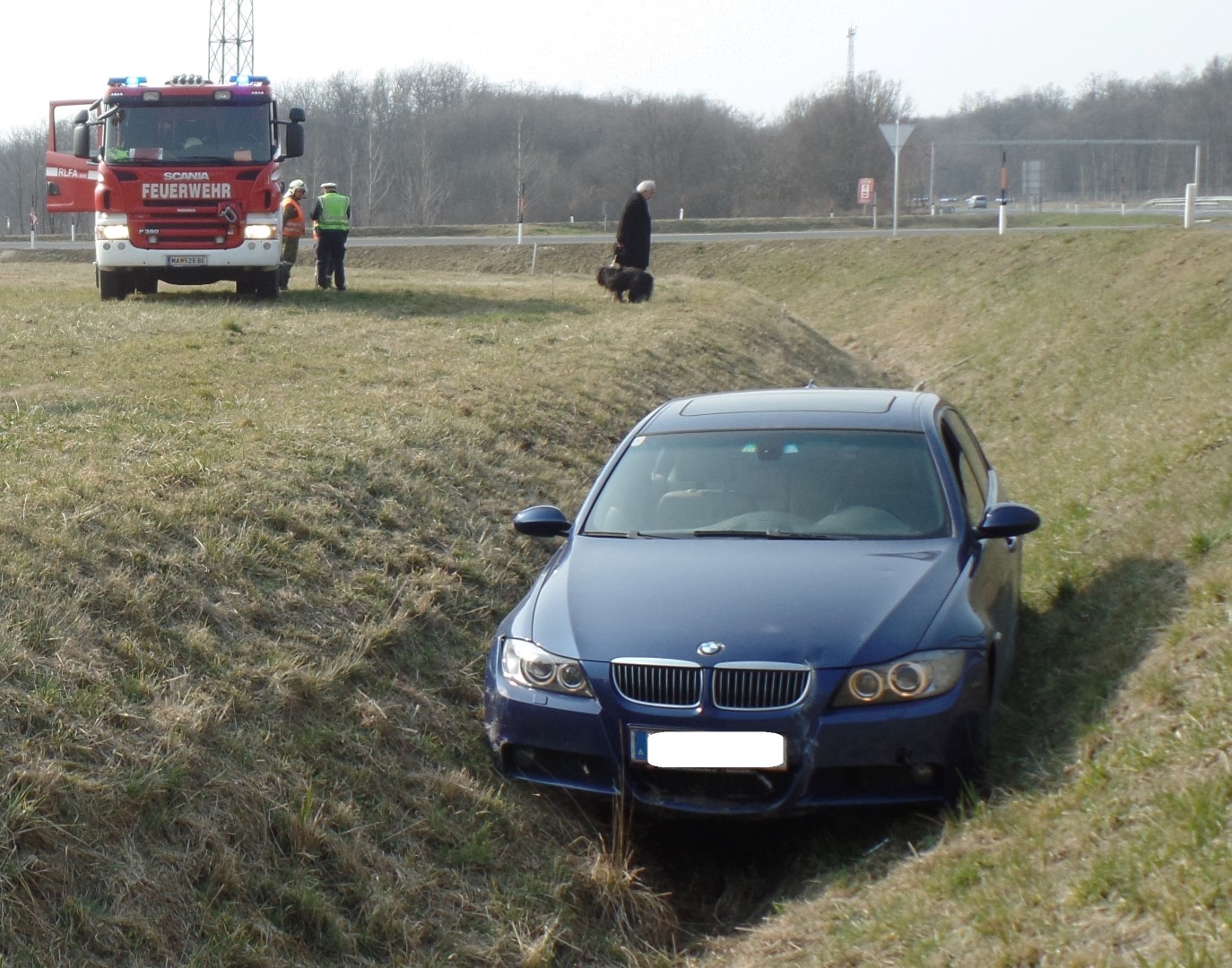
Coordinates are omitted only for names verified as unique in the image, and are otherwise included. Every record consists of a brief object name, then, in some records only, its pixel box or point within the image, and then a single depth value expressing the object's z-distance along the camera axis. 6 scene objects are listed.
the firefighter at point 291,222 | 22.12
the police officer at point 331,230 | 21.44
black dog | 21.53
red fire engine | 18.66
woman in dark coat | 21.12
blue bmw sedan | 4.61
